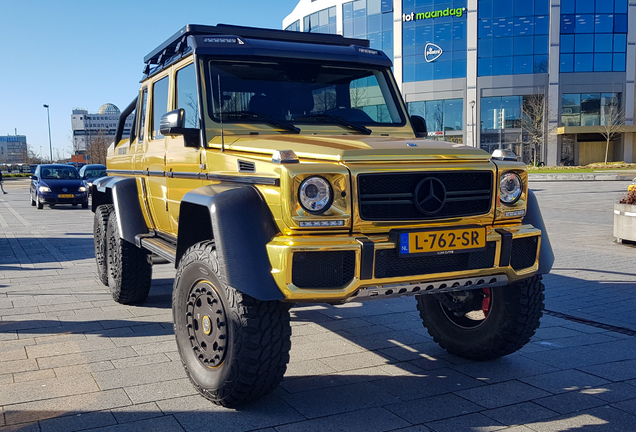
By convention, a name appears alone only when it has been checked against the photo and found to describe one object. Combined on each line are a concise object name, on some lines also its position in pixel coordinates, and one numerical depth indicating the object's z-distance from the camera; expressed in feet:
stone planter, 34.04
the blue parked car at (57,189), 75.31
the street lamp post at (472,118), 167.53
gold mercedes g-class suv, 11.29
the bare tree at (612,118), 166.09
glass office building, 161.27
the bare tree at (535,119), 163.94
